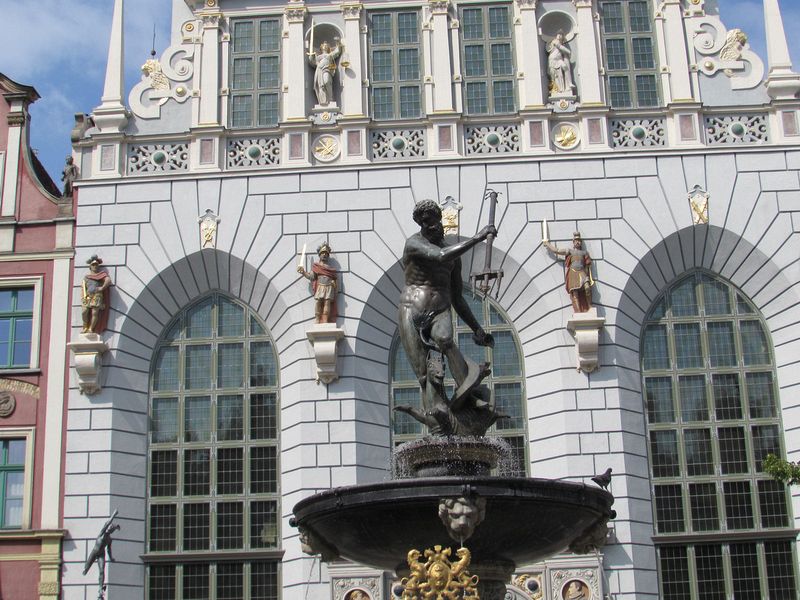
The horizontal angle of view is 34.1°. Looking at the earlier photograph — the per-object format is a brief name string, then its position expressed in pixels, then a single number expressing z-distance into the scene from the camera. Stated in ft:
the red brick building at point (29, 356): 84.74
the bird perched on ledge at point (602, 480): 58.84
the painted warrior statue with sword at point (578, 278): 87.40
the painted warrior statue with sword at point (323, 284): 87.92
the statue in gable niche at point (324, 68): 94.58
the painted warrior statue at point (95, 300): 88.69
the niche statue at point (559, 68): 94.38
